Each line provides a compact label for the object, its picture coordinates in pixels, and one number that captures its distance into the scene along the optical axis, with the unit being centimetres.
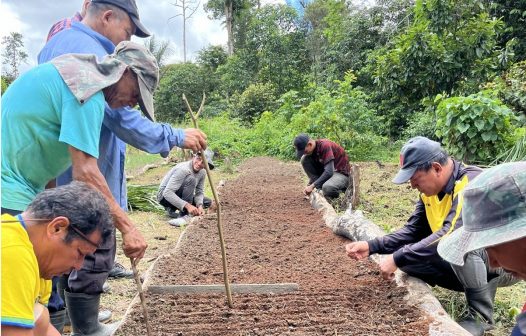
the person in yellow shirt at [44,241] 140
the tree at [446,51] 932
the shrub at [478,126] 672
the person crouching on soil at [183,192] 616
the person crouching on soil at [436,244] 272
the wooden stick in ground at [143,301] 242
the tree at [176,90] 2370
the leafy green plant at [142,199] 710
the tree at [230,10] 2833
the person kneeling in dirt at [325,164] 692
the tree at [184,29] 2722
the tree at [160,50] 2320
